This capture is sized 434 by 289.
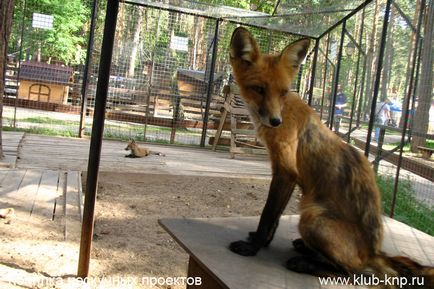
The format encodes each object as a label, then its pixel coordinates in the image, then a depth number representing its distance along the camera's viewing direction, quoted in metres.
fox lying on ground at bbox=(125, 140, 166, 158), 7.77
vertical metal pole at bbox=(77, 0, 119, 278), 2.95
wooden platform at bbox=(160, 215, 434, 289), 2.05
